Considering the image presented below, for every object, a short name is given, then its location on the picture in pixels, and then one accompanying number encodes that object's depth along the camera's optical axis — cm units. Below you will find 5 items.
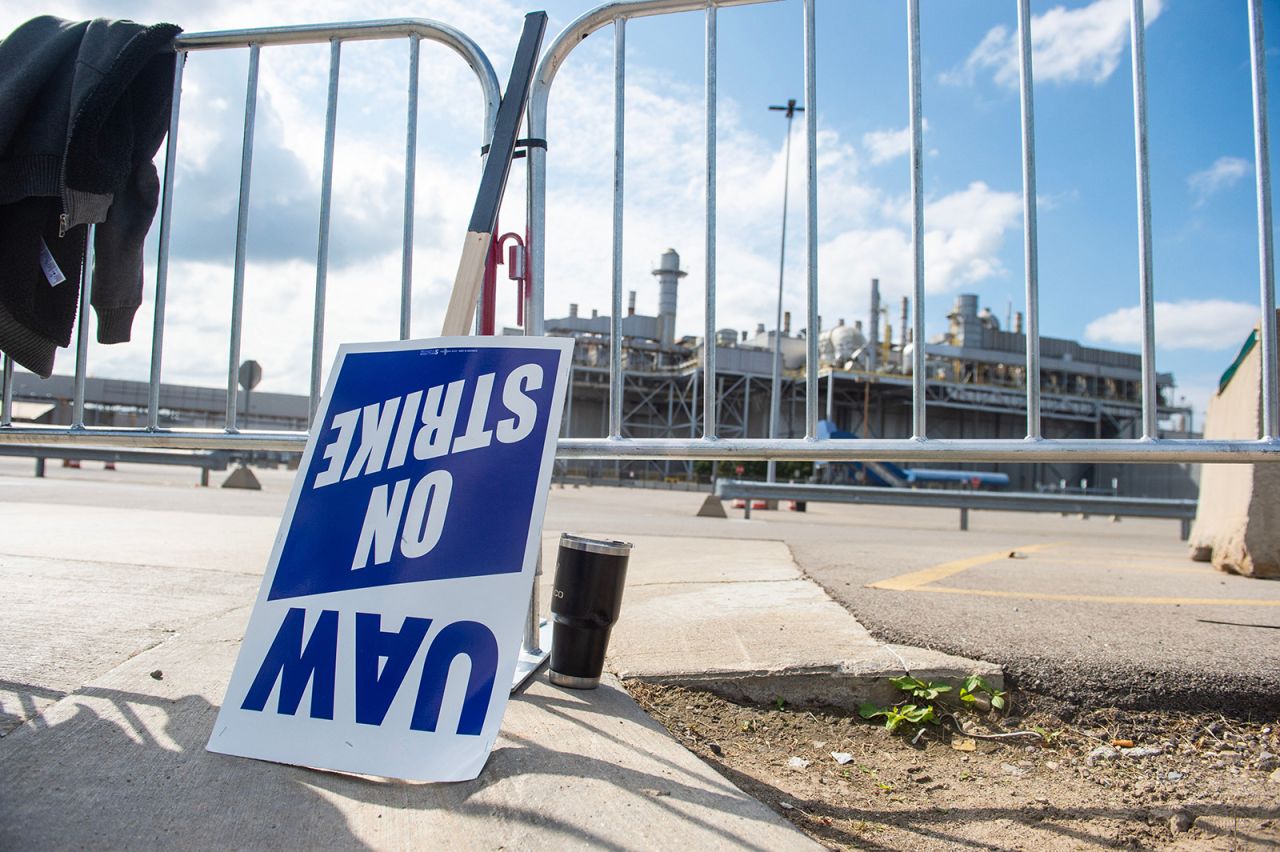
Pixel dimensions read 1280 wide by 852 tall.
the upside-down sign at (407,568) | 161
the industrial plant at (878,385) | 3538
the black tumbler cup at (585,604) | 205
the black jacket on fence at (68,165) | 204
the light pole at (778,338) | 1135
